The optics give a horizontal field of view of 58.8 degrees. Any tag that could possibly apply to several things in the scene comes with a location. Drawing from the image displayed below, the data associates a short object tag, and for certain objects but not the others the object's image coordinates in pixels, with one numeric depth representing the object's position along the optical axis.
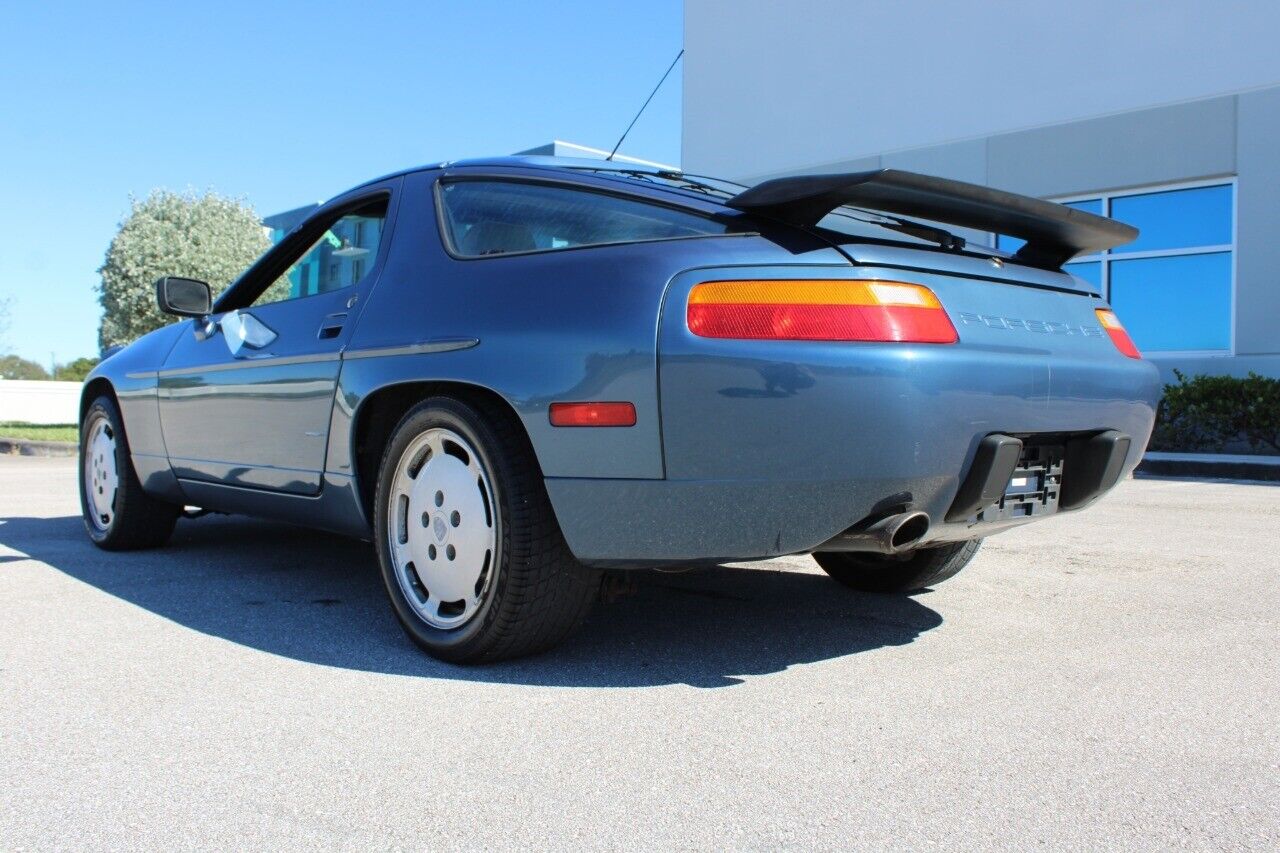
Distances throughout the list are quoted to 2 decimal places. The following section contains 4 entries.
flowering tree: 26.08
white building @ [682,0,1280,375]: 12.98
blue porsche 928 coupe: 2.58
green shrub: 11.95
